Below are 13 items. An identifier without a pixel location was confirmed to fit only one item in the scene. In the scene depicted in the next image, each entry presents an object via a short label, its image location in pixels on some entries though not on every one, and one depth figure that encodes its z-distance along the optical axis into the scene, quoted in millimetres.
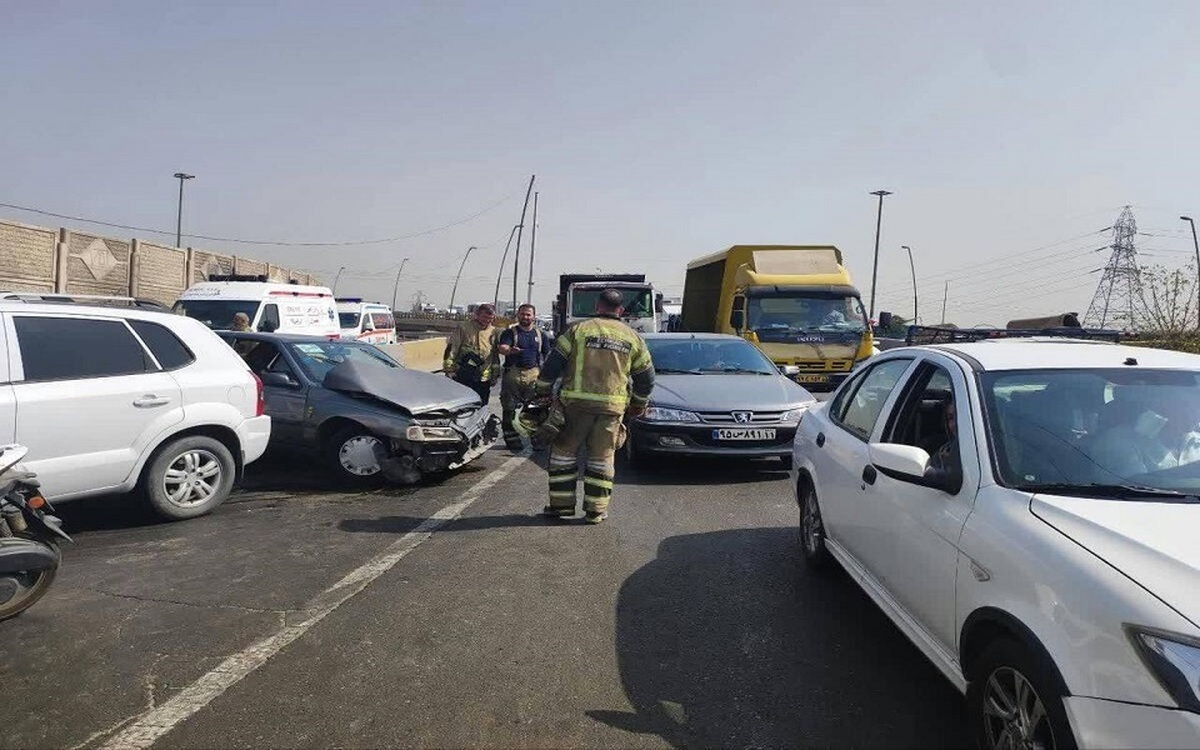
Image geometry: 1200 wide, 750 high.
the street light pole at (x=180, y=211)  39719
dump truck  18000
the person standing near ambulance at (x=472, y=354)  10055
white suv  5016
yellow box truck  14359
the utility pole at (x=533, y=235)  40441
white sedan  2059
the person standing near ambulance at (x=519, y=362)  9719
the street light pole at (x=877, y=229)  44366
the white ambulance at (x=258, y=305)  14562
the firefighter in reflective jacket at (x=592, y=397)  6059
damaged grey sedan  7176
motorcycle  3867
